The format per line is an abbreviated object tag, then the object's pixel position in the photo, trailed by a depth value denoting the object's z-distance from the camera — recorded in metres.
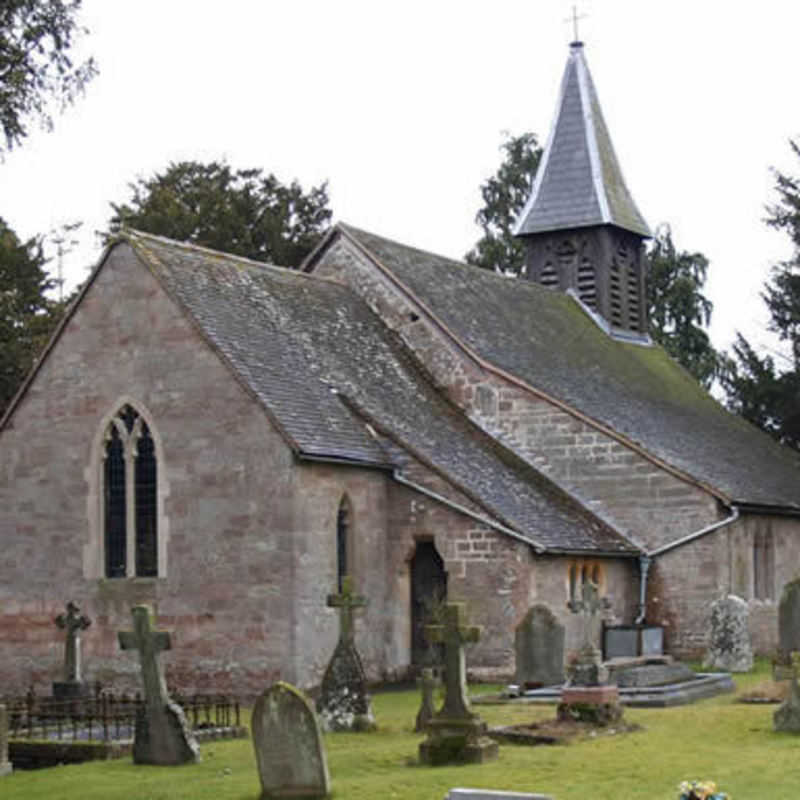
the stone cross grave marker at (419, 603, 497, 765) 19.02
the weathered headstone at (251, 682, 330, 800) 17.00
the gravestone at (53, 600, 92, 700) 26.55
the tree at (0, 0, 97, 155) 20.19
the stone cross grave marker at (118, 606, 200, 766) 20.16
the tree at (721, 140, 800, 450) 47.03
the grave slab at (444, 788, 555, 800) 11.84
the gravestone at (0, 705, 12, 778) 20.27
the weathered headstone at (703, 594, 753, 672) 31.70
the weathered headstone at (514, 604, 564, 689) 27.50
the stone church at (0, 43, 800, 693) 29.33
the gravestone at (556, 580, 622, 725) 21.72
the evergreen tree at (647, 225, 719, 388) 61.44
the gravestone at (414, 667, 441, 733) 22.38
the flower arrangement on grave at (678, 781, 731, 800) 12.45
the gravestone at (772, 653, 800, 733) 20.91
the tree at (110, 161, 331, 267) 50.78
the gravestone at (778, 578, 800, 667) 28.94
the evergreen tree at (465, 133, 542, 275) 64.06
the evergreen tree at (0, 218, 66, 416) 44.91
